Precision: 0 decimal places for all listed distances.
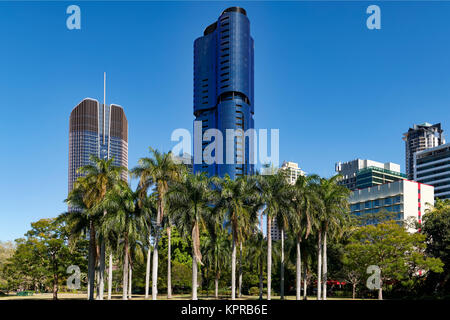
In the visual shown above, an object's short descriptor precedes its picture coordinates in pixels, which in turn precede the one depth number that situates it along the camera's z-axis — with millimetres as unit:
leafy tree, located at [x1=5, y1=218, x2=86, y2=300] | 69875
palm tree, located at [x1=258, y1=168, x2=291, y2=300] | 54656
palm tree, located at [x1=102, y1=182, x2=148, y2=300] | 50594
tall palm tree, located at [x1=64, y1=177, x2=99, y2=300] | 54938
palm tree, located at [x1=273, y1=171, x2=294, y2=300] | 55719
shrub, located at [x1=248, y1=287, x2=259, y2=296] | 93438
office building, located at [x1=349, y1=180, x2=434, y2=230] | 120250
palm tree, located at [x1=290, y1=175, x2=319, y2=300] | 56688
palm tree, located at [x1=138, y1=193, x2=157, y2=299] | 53156
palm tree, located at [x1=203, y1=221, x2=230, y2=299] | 75625
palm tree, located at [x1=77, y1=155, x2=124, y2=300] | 54938
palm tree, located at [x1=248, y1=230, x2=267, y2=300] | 71312
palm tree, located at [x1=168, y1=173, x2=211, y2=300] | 50625
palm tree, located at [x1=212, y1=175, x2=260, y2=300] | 52125
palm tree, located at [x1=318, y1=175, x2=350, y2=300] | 59875
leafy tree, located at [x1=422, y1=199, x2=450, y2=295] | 70125
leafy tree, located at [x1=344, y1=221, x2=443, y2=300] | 67250
